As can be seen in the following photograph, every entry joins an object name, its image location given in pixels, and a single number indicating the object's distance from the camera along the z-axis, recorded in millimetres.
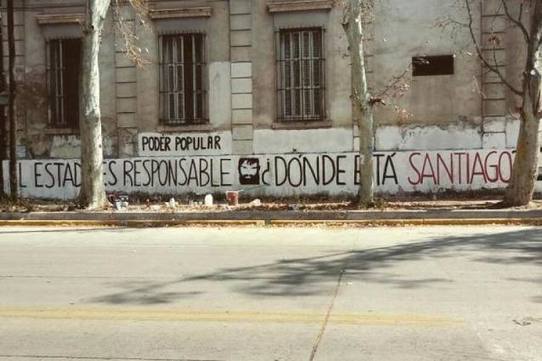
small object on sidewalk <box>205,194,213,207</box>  15760
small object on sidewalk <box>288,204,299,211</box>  14147
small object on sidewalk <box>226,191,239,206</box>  15672
